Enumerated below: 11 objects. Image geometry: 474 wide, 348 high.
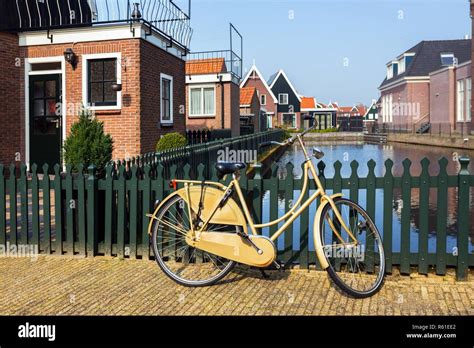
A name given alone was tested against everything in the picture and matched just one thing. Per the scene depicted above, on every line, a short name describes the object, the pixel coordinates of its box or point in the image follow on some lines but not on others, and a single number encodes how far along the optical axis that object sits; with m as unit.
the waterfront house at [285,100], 59.62
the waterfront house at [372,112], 71.54
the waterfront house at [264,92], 55.81
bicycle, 4.19
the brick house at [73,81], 11.48
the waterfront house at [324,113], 66.03
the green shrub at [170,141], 11.48
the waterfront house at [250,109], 35.94
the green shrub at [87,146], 6.25
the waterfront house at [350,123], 64.38
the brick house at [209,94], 24.05
